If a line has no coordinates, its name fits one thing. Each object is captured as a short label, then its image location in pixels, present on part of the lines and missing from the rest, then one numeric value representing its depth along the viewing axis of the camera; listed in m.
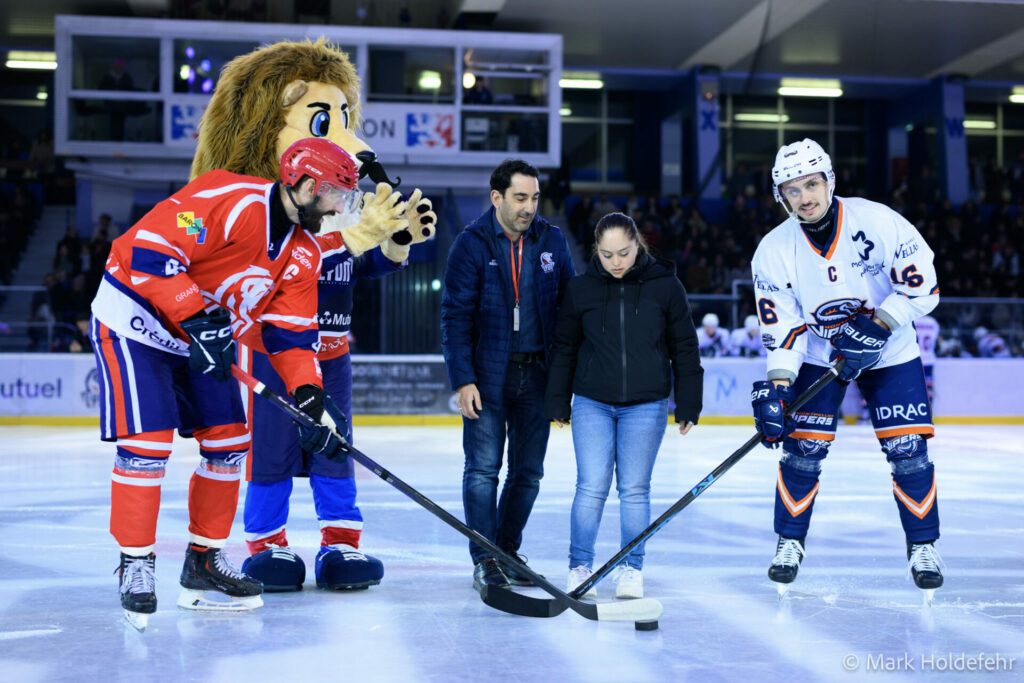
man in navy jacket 3.52
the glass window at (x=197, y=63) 14.56
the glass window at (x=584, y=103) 20.97
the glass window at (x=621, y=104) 21.20
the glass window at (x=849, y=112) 21.95
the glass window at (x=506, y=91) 15.41
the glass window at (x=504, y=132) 15.20
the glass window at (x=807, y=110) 21.70
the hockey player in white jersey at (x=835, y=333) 3.30
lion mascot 3.43
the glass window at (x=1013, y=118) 21.78
